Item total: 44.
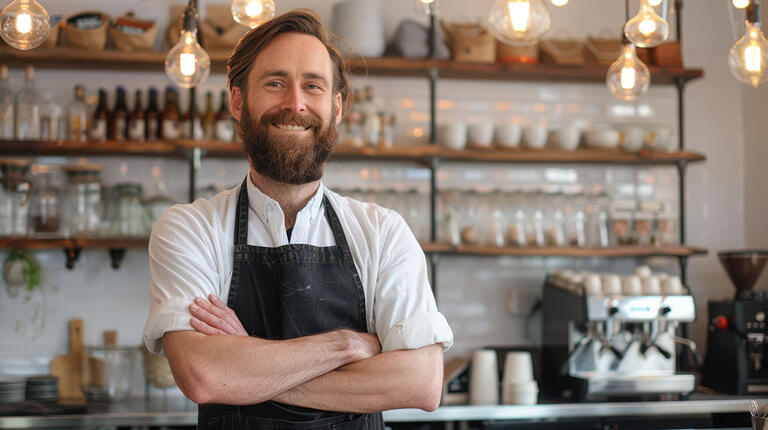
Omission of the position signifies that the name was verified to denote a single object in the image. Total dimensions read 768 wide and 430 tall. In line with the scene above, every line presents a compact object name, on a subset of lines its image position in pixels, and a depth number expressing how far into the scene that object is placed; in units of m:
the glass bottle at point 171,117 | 3.82
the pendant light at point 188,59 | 2.34
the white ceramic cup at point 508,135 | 3.93
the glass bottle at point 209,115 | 3.96
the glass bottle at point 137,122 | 3.81
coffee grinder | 3.48
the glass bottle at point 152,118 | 3.86
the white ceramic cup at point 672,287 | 3.51
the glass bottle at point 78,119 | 3.81
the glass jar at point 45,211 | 3.71
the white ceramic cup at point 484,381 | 3.43
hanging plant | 3.83
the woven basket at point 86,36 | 3.72
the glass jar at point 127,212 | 3.72
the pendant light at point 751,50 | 2.14
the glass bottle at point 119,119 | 3.82
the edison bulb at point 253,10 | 2.11
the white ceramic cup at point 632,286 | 3.48
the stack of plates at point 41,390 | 3.47
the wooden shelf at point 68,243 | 3.60
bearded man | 1.63
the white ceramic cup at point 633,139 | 3.99
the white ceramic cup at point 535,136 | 3.95
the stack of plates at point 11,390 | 3.40
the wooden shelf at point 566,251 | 3.80
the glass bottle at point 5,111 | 3.75
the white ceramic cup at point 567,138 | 3.98
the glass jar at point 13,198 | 3.66
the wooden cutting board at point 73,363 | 3.81
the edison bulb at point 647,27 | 2.09
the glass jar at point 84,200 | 3.71
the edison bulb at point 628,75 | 2.54
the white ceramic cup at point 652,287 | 3.50
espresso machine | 3.39
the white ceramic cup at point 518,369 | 3.42
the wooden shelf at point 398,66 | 3.73
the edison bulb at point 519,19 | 1.90
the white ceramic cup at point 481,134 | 3.91
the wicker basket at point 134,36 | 3.77
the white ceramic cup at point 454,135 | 3.90
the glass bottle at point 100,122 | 3.79
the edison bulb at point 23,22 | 1.92
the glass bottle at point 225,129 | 3.79
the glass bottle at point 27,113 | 3.78
